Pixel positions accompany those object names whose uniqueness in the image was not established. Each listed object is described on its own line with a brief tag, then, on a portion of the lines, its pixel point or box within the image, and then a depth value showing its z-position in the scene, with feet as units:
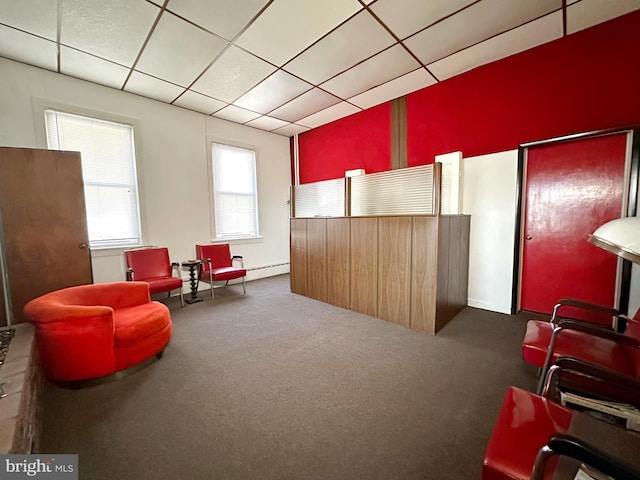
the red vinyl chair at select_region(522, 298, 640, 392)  5.37
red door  9.38
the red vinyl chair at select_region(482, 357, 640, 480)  3.10
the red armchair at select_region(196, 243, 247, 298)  14.26
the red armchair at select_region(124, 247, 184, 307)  12.35
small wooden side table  14.16
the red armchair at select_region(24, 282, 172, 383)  6.63
